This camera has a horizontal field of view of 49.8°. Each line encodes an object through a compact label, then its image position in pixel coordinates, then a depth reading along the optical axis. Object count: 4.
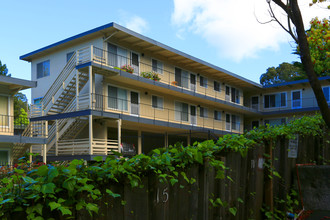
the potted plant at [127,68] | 25.83
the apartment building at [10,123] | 20.47
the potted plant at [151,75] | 27.70
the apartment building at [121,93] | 23.61
